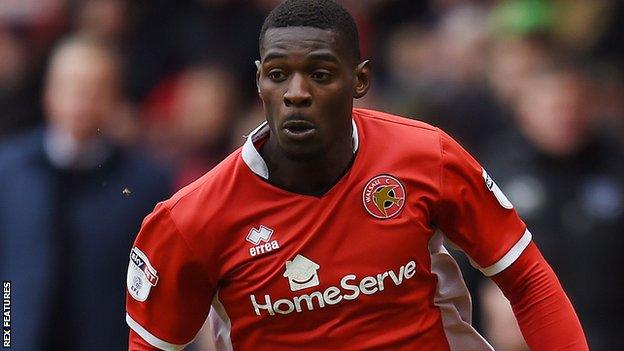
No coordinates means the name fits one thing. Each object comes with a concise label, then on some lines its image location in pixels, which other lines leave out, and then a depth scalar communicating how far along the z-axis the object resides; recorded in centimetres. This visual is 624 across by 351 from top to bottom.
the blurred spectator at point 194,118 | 1498
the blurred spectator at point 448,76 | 1492
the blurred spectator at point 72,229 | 1182
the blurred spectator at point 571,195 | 1325
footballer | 791
